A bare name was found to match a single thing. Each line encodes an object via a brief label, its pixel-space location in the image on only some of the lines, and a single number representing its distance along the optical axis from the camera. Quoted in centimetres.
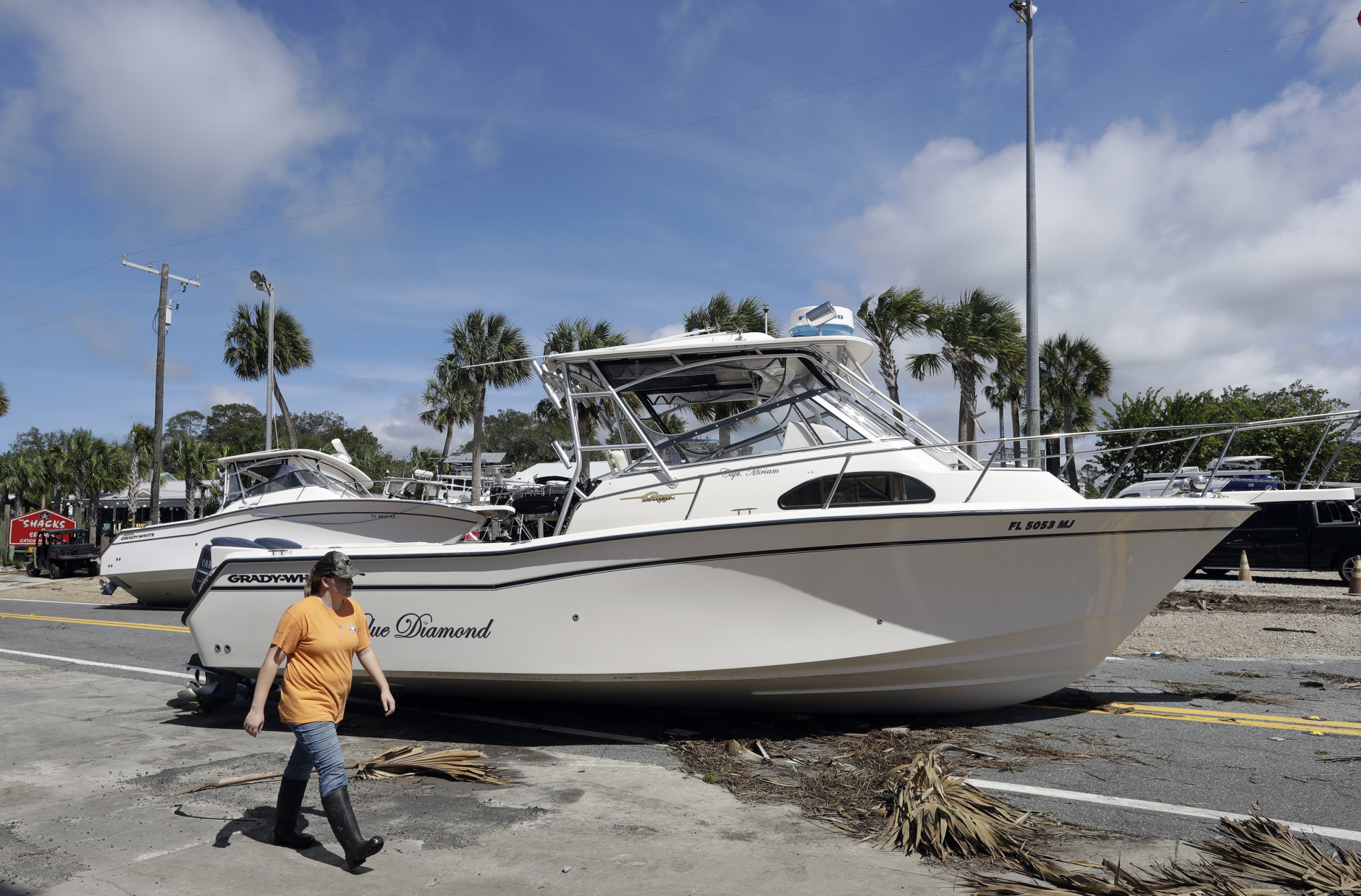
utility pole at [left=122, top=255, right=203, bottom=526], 2458
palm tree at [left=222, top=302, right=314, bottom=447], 2911
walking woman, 363
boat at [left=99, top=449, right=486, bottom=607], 1338
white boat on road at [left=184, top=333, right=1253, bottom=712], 498
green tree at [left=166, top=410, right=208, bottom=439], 7723
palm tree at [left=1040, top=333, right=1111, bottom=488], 2825
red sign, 2441
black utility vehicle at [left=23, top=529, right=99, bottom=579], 2223
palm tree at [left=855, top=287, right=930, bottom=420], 1702
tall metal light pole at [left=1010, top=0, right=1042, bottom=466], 1184
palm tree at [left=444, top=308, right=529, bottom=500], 2858
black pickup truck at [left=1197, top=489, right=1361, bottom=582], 1423
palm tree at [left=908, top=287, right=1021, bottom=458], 1695
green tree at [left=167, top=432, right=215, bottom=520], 4303
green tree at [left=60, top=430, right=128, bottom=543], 4653
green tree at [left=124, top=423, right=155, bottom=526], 3522
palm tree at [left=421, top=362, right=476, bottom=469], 3422
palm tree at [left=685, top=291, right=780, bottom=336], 1966
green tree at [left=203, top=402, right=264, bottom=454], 6881
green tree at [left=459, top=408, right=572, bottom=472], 7012
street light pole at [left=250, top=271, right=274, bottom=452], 2490
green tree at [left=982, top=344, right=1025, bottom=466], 1775
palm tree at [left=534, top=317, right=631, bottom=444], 2389
